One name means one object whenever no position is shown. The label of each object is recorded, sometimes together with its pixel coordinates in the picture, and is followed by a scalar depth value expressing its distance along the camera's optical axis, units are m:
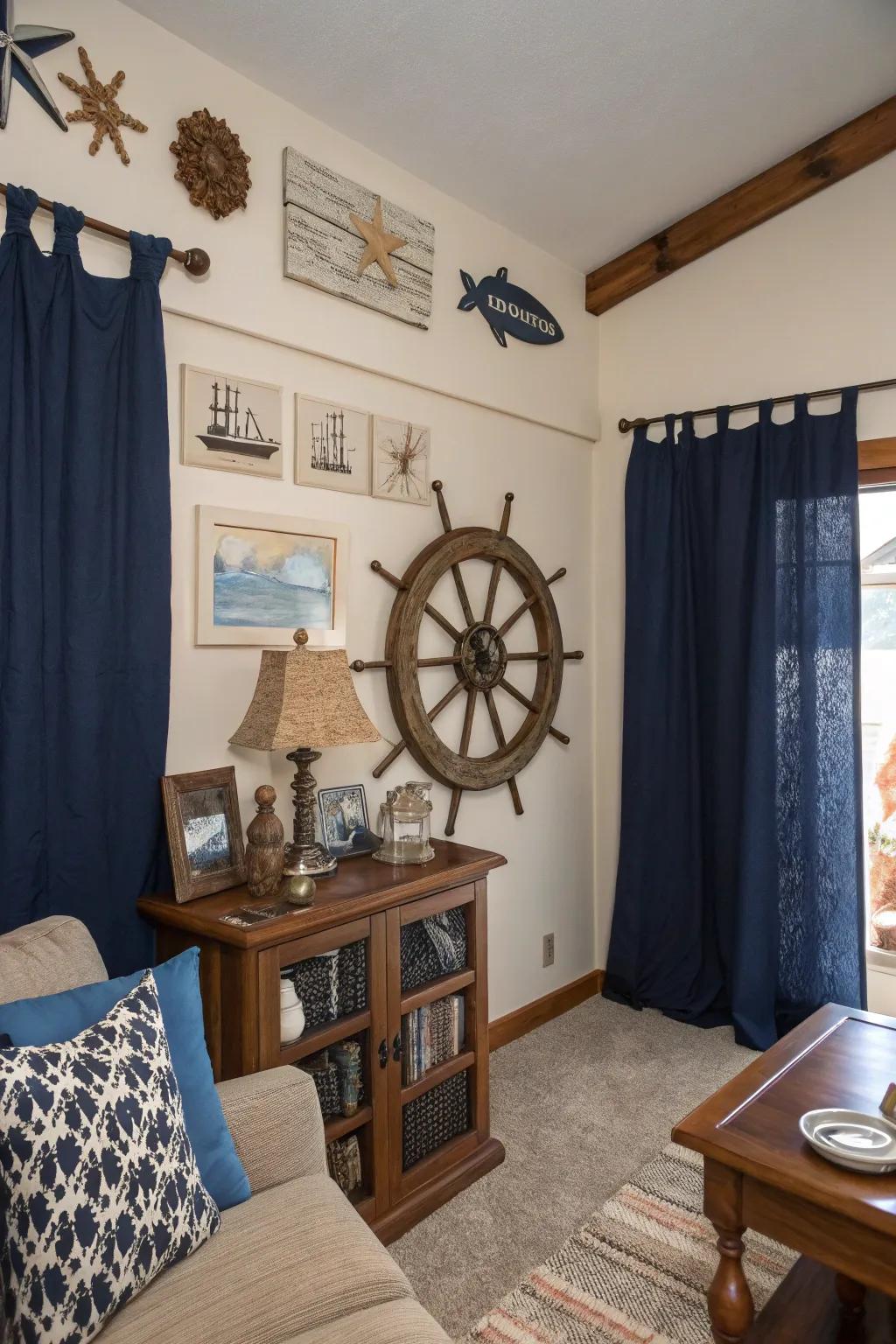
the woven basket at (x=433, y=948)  2.16
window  3.08
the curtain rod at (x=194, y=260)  2.08
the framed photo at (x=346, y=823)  2.38
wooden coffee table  1.31
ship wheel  2.67
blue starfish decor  1.75
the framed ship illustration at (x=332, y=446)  2.43
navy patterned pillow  1.08
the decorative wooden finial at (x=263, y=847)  1.96
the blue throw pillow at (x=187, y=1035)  1.30
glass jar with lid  2.33
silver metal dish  1.39
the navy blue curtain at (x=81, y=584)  1.78
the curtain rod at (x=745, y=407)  2.88
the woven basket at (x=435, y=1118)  2.13
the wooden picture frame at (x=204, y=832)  1.95
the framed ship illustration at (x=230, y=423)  2.17
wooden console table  1.77
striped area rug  1.75
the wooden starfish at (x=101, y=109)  1.92
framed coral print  2.65
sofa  1.16
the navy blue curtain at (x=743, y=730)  2.92
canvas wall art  2.38
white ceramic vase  1.84
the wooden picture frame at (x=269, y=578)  2.21
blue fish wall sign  3.01
